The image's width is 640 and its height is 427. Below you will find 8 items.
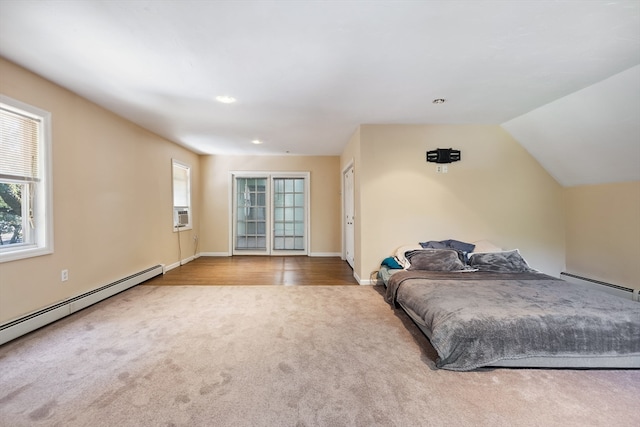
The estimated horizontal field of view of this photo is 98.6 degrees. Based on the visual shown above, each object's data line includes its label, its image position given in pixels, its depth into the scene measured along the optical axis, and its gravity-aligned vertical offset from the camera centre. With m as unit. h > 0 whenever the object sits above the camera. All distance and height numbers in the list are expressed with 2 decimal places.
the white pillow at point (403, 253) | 3.76 -0.63
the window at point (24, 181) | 2.43 +0.28
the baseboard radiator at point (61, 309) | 2.35 -1.00
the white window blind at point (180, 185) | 5.52 +0.53
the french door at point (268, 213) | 6.67 -0.07
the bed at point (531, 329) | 2.00 -0.89
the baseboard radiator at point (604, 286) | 3.37 -1.03
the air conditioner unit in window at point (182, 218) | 5.52 -0.15
